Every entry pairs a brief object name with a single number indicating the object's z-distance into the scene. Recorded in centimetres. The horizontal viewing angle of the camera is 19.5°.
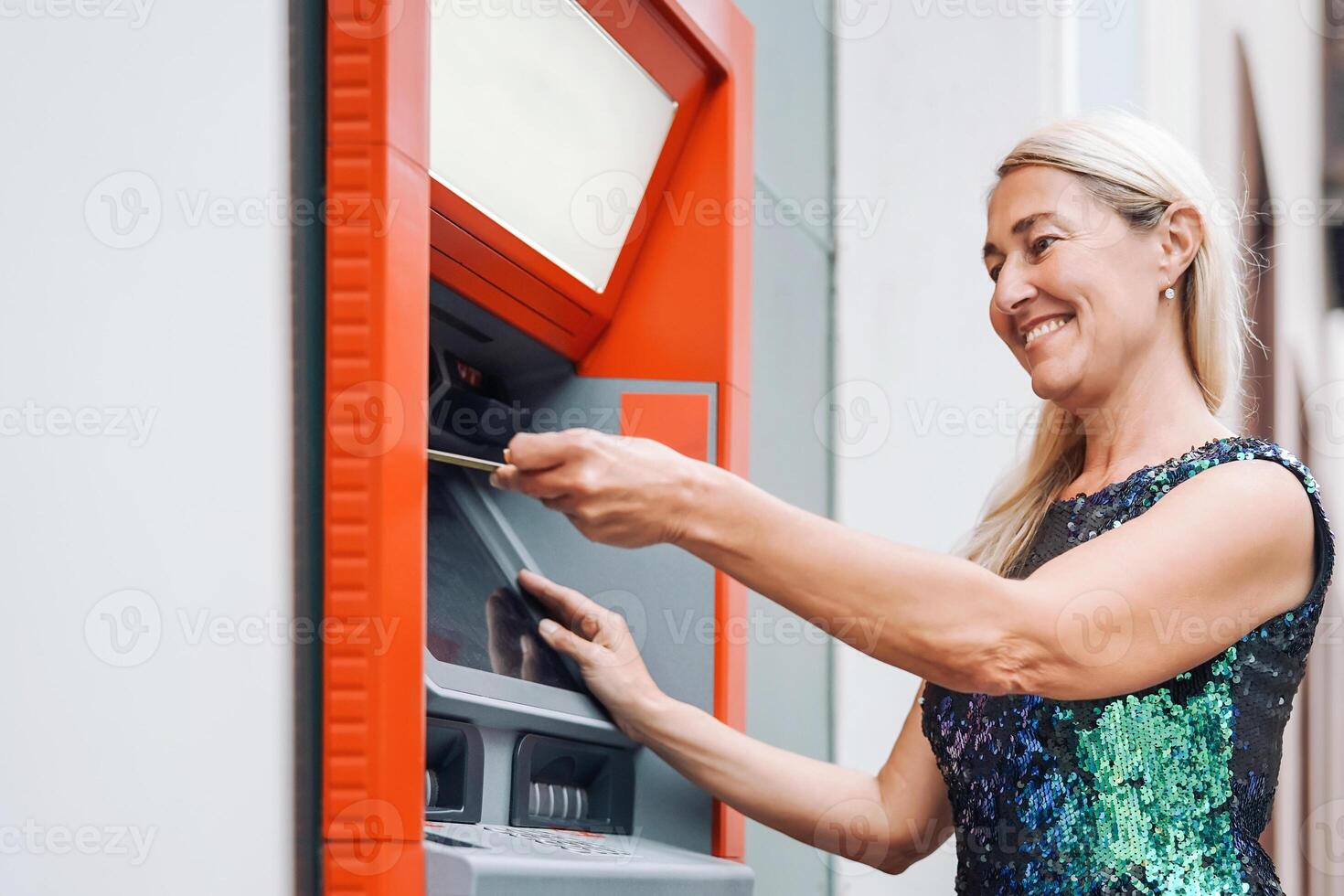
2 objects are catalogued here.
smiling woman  255
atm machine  252
